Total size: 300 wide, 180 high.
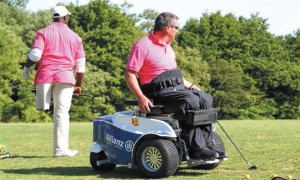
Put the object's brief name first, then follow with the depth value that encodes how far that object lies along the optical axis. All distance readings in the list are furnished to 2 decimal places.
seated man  13.22
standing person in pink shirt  17.41
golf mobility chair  12.98
